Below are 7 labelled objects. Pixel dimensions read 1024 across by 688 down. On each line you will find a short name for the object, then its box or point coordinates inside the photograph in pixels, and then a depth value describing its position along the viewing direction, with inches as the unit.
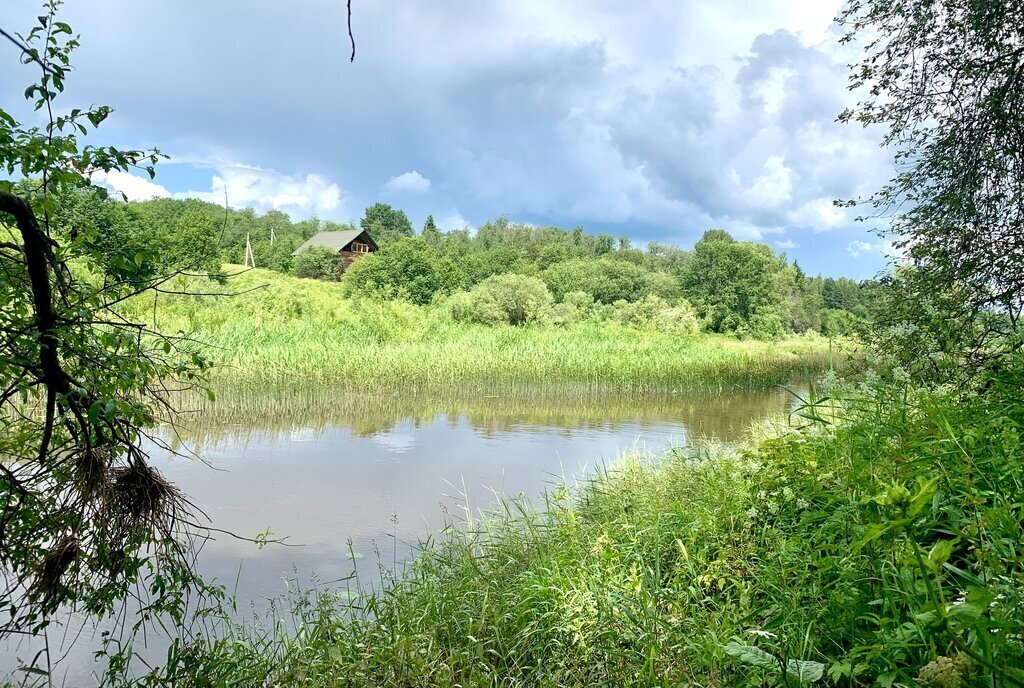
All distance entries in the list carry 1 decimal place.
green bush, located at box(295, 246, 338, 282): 1453.0
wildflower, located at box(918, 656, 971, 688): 51.1
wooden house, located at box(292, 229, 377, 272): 1637.6
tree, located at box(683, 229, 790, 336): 1331.2
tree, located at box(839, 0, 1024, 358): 163.8
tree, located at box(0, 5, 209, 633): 80.3
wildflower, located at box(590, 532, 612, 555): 135.4
